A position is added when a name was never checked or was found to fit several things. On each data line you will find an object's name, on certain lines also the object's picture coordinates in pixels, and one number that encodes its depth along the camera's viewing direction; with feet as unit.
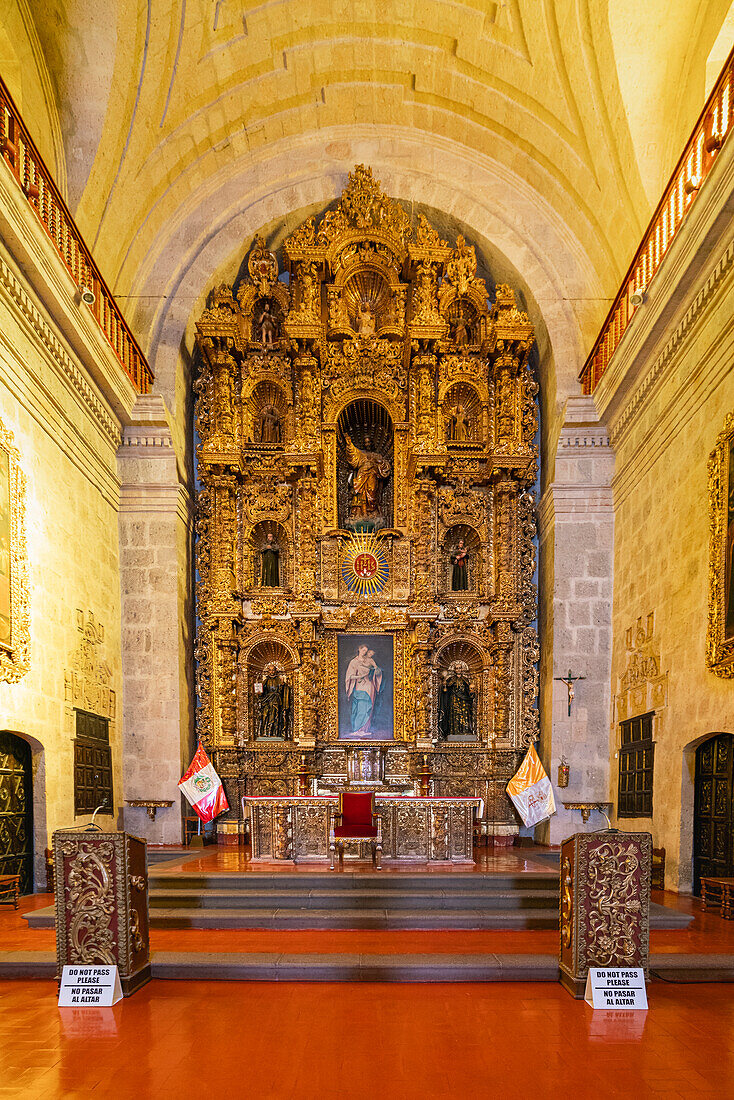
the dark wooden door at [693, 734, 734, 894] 25.17
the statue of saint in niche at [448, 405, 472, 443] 46.42
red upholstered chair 32.81
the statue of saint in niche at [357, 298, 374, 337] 46.39
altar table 32.35
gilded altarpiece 43.11
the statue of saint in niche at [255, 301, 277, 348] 46.57
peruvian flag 39.19
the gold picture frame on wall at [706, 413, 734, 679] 24.20
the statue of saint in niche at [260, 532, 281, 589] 46.68
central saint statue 46.80
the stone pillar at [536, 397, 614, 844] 38.81
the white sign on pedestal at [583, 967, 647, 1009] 16.62
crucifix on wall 38.71
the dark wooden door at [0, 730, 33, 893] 26.30
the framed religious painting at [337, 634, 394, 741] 43.78
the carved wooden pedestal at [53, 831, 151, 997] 17.34
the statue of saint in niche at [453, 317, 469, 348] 46.11
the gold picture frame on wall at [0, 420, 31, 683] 25.43
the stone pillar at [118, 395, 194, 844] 39.83
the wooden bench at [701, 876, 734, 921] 23.91
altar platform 18.65
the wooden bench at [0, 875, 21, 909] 25.36
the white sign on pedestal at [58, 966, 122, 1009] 16.80
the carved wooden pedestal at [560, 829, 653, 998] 17.11
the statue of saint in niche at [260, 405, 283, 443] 47.50
